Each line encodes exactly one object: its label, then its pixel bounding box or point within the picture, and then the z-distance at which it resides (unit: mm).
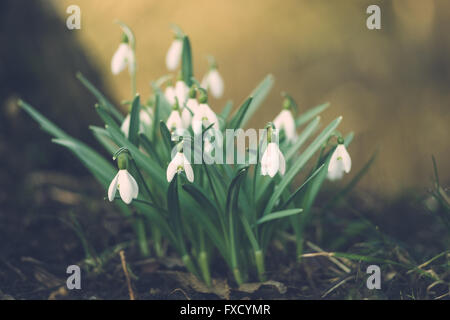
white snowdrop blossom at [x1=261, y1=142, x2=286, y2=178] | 755
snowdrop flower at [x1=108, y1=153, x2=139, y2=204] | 757
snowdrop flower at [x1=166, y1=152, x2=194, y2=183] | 753
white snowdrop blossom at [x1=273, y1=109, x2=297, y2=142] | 829
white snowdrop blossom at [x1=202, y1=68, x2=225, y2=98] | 850
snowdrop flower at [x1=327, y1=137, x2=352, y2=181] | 781
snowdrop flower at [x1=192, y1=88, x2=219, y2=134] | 785
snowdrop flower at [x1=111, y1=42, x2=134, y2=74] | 846
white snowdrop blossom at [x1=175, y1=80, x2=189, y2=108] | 833
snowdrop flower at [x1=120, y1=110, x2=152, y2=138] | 838
